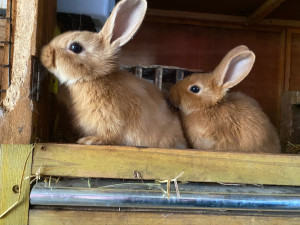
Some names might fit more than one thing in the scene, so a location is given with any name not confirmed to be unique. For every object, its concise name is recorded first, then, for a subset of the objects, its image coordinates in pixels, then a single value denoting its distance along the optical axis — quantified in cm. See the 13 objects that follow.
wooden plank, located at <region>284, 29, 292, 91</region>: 61
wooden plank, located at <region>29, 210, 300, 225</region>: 25
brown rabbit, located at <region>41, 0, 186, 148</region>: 29
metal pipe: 24
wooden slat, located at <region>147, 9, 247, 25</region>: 58
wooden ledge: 25
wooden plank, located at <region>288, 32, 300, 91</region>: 62
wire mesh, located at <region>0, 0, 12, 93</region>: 26
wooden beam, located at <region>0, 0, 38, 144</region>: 25
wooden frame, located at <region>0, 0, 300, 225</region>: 25
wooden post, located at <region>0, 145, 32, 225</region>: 25
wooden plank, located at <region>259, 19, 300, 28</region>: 60
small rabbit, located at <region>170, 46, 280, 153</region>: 36
